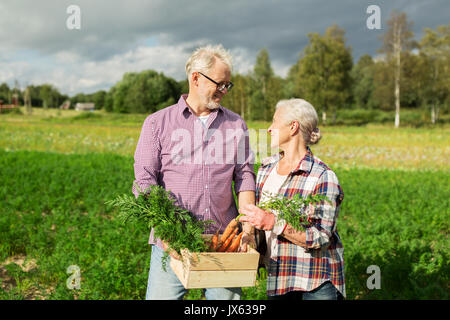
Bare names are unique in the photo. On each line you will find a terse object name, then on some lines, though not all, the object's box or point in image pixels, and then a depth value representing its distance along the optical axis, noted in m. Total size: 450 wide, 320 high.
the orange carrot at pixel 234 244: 2.39
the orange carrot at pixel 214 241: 2.40
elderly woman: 2.18
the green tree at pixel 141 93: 24.41
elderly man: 2.45
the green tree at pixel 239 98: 26.90
